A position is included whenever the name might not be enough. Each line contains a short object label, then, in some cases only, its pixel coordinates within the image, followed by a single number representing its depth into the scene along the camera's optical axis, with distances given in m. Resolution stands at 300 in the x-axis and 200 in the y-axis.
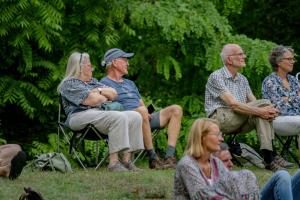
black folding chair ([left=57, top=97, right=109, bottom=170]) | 17.09
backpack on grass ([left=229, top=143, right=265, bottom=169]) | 18.50
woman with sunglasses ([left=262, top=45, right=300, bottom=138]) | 18.03
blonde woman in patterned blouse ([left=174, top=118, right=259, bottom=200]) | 11.19
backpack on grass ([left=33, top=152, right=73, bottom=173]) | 16.56
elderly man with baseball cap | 17.59
